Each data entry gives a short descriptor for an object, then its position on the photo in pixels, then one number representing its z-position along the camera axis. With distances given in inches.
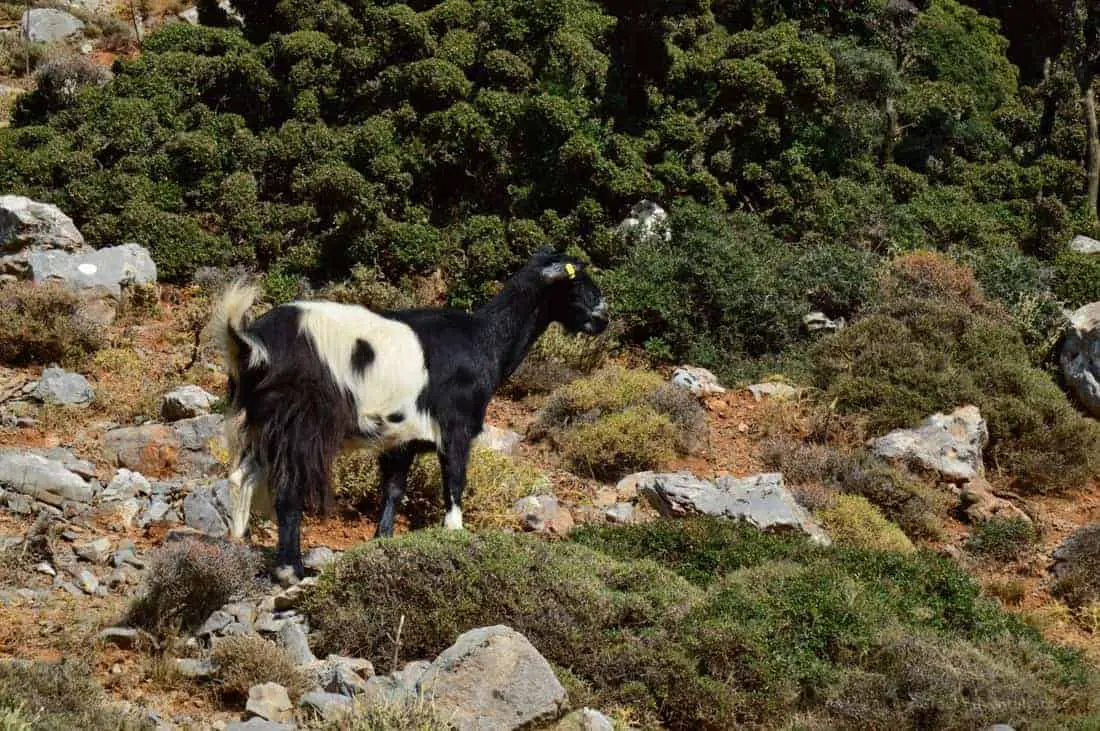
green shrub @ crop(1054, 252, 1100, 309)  628.4
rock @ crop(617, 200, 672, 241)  648.4
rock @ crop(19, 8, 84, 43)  906.7
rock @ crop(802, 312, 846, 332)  612.7
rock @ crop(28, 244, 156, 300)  553.3
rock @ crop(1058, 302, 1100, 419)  572.4
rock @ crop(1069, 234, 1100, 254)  695.7
